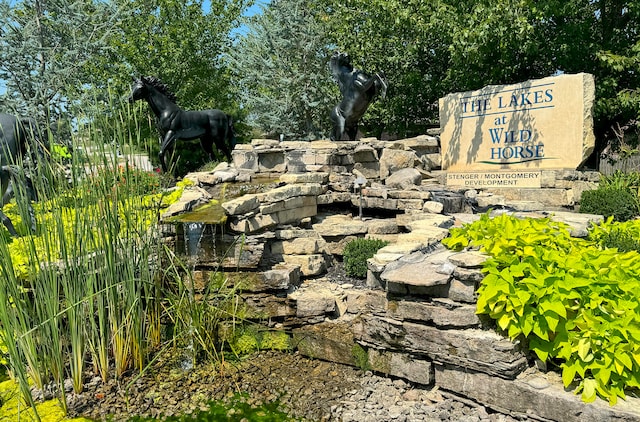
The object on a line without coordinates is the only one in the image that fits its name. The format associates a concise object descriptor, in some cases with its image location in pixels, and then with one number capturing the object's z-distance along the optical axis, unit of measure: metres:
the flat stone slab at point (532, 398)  2.46
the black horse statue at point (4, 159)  5.52
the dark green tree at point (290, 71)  16.03
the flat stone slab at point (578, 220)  4.55
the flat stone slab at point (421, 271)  3.12
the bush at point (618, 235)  4.06
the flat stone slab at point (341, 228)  5.66
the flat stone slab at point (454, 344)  2.81
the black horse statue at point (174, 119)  8.34
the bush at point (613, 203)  6.35
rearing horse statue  7.44
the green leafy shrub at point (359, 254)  4.82
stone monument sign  7.69
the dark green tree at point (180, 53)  14.92
